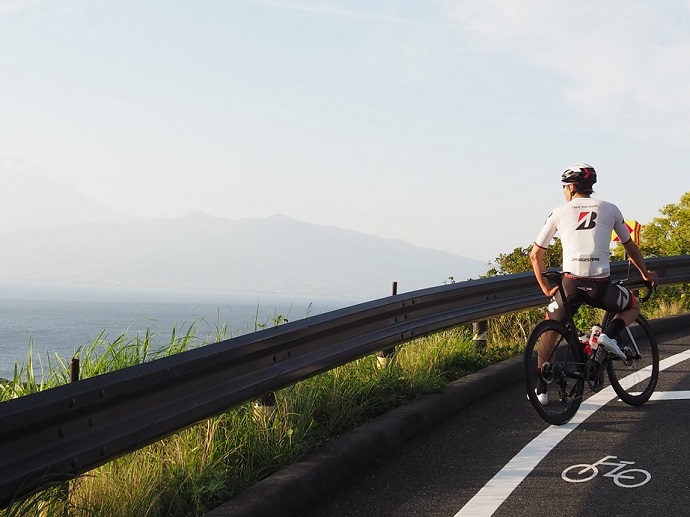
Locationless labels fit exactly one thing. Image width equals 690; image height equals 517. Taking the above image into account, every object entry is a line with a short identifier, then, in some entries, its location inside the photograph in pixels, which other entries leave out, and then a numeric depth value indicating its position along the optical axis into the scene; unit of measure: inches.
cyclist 289.6
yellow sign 615.0
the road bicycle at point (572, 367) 275.8
